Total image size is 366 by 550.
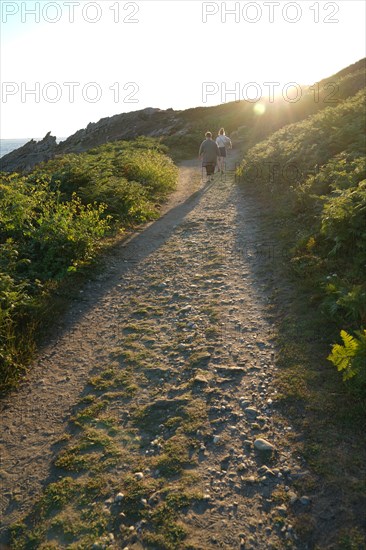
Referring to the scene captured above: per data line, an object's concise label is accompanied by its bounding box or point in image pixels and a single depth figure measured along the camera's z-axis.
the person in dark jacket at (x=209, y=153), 19.52
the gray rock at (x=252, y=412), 5.29
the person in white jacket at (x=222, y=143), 21.41
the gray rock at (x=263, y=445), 4.75
